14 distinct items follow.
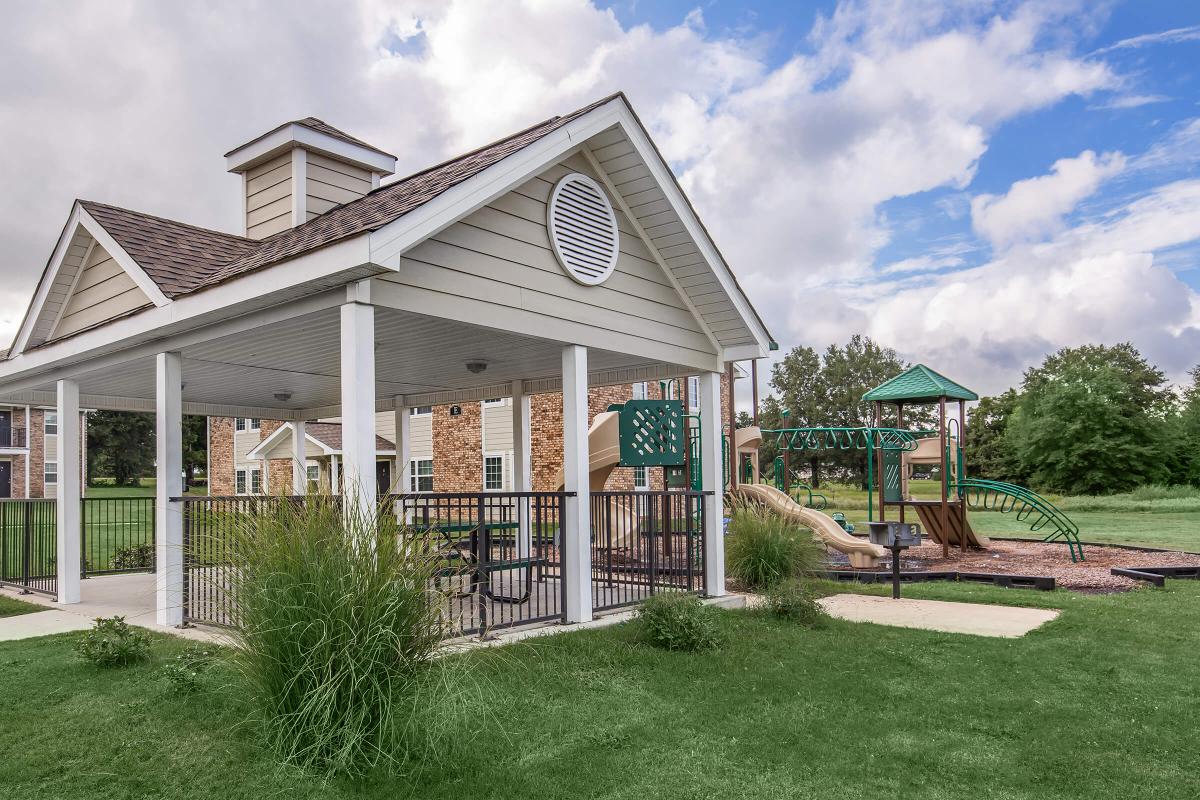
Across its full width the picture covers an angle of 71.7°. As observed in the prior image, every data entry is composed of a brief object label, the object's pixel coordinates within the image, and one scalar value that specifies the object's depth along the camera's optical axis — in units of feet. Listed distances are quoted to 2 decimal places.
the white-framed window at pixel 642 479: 79.92
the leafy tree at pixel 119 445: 177.06
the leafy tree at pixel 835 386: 181.16
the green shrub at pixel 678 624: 21.35
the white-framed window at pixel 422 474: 83.87
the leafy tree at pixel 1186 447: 130.72
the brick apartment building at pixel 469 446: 73.87
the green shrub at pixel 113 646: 19.12
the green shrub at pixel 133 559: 43.39
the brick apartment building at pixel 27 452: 123.24
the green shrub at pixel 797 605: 25.57
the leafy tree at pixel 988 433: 175.22
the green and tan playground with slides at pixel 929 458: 51.29
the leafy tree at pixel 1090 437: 128.26
